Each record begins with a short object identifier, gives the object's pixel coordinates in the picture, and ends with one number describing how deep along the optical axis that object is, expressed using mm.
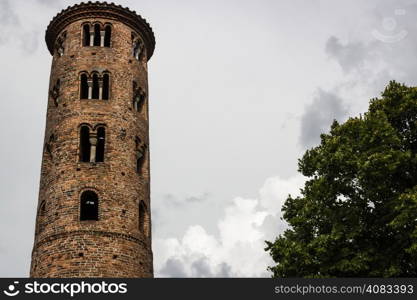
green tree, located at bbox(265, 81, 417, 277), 19625
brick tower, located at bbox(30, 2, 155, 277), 26891
